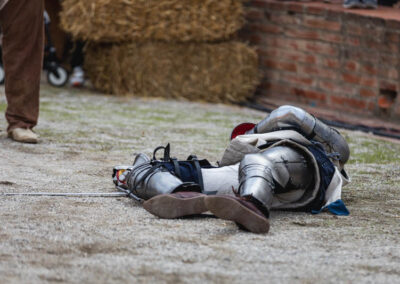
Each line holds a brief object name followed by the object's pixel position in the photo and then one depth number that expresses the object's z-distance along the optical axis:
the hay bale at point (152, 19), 13.26
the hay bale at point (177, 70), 13.95
